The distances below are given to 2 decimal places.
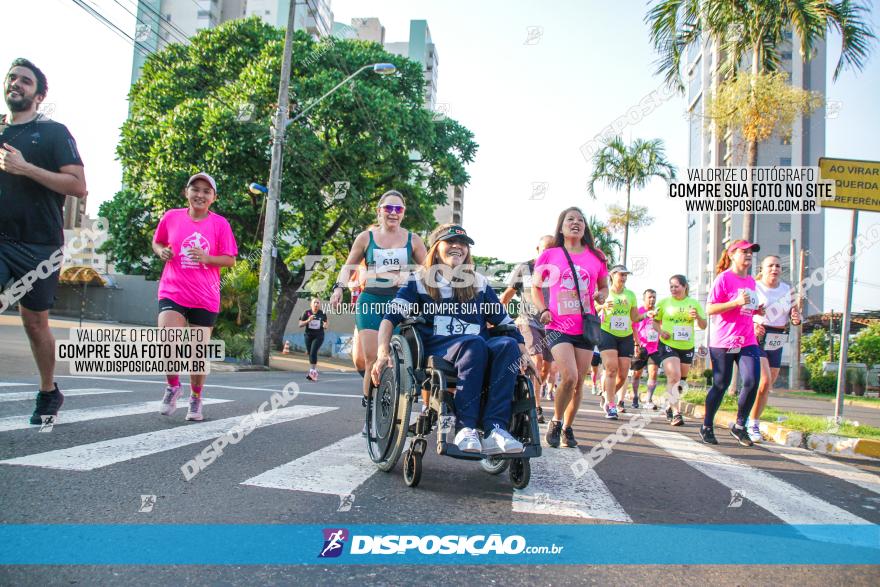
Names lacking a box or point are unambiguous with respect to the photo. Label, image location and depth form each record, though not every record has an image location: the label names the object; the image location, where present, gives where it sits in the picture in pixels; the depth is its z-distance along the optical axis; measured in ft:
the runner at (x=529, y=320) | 25.26
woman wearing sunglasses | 16.60
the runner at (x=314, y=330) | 44.50
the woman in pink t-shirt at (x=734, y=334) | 20.77
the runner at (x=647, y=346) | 35.73
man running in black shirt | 13.64
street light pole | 52.60
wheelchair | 11.00
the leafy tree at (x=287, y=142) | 68.13
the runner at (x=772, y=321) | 21.94
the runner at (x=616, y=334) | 28.58
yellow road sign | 25.57
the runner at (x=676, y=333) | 29.76
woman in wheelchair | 11.23
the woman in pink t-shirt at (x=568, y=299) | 17.62
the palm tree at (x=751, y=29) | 45.62
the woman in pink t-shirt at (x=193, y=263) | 17.26
